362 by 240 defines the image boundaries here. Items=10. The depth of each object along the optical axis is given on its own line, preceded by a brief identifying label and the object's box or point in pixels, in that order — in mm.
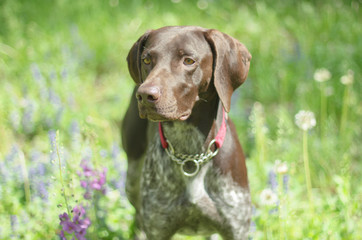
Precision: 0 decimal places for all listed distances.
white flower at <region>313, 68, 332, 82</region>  3830
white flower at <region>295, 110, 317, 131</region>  2971
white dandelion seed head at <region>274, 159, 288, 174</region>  2627
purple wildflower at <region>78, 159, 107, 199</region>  2801
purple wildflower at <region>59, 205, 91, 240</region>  2420
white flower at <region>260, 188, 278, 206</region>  2756
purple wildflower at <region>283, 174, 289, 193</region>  3141
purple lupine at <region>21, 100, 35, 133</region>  4723
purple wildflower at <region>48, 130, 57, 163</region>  3595
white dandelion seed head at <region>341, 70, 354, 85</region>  3617
